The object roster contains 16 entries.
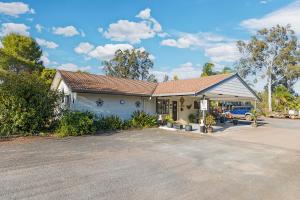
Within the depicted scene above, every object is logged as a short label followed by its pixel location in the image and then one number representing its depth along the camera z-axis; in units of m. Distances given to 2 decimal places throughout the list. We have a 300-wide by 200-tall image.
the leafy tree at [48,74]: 27.80
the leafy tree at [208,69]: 38.34
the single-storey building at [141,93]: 17.06
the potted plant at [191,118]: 22.95
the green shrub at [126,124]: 17.60
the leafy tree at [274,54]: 41.50
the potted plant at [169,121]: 18.78
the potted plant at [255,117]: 21.24
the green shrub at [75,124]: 14.06
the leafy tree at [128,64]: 47.19
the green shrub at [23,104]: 13.59
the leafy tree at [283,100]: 36.19
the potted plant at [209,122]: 16.82
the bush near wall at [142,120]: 18.50
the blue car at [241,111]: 31.78
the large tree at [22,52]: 30.48
